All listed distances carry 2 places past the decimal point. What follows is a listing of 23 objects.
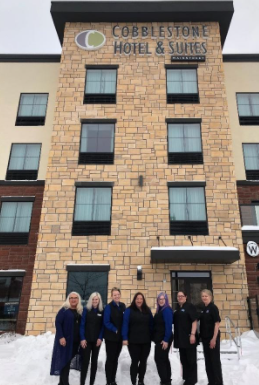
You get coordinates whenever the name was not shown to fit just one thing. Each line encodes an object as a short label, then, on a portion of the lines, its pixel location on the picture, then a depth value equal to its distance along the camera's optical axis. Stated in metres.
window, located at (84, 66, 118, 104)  16.81
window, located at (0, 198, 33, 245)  14.93
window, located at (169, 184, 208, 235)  14.20
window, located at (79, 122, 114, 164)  15.49
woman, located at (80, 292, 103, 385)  6.42
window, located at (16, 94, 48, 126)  17.67
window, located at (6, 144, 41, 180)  16.47
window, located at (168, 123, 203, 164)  15.45
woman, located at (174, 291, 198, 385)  6.43
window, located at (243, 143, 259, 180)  16.28
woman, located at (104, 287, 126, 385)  6.46
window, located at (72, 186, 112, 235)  14.23
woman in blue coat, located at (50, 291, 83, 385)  6.21
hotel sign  17.72
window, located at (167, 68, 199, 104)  16.75
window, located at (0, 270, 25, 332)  13.56
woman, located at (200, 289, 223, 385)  6.34
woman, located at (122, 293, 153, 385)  6.38
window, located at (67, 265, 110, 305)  13.26
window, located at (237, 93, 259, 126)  17.42
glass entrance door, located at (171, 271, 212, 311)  13.28
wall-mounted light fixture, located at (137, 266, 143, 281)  13.13
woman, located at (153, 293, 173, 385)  6.35
